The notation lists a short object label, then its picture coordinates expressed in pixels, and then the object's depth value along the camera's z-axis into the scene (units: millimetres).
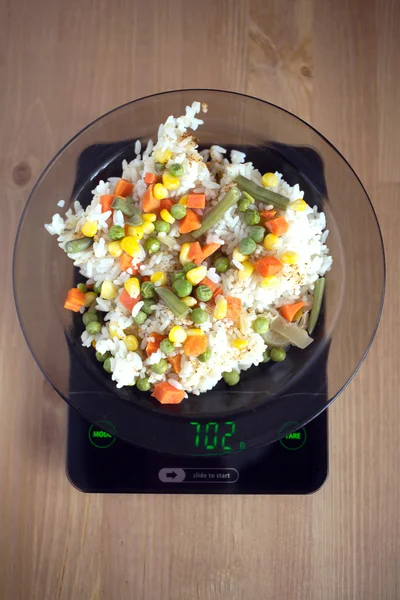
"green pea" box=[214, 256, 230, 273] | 425
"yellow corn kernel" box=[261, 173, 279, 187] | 426
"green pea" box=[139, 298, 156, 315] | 419
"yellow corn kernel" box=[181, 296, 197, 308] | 410
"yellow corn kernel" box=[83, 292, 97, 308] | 431
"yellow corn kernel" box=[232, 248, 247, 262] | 415
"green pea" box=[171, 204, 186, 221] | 417
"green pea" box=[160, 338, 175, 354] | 405
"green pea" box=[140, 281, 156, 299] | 416
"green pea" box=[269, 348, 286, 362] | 426
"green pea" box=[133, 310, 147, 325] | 415
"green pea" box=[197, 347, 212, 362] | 405
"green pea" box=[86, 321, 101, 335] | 422
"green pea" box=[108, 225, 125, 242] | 416
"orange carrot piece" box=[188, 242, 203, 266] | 418
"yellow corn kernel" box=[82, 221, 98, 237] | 417
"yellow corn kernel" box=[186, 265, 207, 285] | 409
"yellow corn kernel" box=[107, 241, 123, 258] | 420
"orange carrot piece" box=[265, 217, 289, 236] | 415
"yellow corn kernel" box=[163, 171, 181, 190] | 415
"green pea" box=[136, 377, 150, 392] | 415
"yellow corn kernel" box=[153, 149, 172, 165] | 421
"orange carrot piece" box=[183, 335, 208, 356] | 407
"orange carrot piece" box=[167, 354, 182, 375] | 412
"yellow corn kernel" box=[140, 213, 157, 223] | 420
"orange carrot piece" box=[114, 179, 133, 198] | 430
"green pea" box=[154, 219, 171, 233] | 418
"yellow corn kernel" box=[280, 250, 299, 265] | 414
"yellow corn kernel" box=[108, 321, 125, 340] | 414
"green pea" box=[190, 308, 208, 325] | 407
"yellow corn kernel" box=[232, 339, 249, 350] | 409
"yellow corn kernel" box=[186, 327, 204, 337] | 408
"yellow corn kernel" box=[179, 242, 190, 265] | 417
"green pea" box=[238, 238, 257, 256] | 411
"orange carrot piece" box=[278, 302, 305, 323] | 426
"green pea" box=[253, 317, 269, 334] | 418
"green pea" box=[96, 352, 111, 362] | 423
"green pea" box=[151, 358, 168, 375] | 410
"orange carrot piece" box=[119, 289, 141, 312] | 417
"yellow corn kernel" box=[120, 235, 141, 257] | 416
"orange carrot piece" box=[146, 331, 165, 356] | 414
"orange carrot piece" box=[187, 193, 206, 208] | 422
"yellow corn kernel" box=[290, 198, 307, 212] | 417
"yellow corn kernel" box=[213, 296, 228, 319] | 408
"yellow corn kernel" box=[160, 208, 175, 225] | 418
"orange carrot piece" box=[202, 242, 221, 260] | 420
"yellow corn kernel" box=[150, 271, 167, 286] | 418
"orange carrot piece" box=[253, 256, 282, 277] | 412
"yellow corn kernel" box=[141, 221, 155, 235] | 418
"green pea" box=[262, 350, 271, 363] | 427
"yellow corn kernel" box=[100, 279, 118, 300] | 421
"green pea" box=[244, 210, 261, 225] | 416
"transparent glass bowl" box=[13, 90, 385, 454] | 414
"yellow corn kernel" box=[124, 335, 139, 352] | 414
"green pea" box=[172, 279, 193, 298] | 407
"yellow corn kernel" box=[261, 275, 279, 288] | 412
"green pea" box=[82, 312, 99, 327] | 426
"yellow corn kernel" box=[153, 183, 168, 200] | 417
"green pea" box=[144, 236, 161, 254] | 420
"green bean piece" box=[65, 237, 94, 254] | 420
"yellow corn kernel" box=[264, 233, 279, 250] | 413
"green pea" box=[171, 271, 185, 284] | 413
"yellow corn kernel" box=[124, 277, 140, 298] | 413
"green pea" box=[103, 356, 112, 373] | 418
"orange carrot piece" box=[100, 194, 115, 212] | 423
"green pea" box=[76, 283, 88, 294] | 434
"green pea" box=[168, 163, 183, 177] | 413
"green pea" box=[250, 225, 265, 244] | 413
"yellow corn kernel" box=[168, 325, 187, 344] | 404
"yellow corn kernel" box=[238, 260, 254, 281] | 413
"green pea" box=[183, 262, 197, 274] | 414
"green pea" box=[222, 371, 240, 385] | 423
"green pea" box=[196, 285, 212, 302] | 410
